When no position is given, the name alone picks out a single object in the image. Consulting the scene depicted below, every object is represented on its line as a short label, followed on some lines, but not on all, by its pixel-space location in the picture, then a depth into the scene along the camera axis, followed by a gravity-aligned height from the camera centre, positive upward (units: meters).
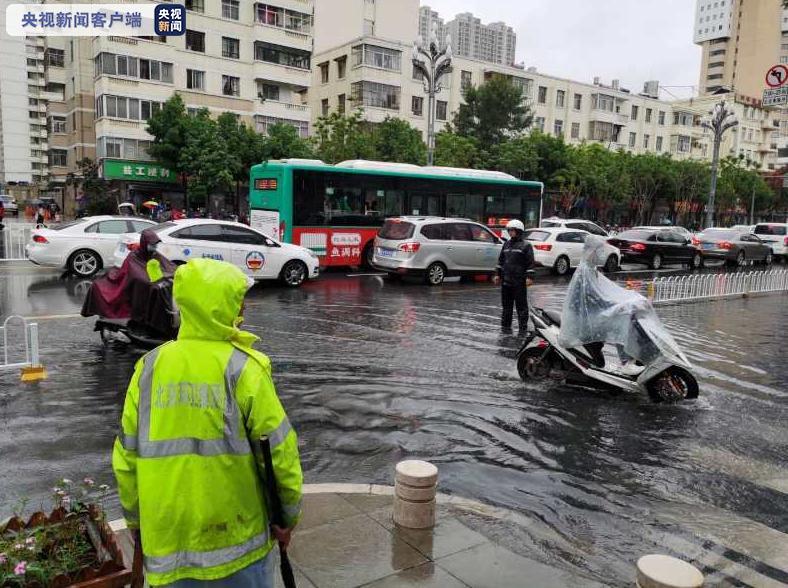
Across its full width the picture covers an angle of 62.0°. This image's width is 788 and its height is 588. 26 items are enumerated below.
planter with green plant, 2.60 -1.49
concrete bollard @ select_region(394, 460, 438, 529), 4.05 -1.81
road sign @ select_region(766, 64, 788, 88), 15.59 +3.33
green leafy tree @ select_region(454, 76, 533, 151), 49.19 +7.12
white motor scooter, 7.05 -1.73
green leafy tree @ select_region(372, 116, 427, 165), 37.25 +3.50
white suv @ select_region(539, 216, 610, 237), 24.59 -0.60
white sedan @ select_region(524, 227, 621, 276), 20.36 -1.18
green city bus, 17.41 +0.12
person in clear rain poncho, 7.11 -1.14
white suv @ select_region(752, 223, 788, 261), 29.25 -0.93
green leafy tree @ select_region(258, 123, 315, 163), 36.26 +3.04
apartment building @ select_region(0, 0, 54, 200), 76.94 +8.87
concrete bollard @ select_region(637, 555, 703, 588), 2.84 -1.58
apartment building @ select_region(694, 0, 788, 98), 101.94 +29.60
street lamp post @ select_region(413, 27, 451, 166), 22.39 +5.01
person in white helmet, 10.50 -0.94
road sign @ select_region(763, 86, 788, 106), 13.70 +2.47
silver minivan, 16.30 -1.08
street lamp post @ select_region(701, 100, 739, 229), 32.47 +4.59
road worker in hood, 2.27 -0.86
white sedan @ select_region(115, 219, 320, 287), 13.86 -1.09
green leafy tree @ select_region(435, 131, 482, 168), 39.34 +3.33
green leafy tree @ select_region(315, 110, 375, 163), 34.16 +3.23
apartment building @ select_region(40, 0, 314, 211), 37.94 +7.31
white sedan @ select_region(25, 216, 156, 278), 15.12 -1.13
